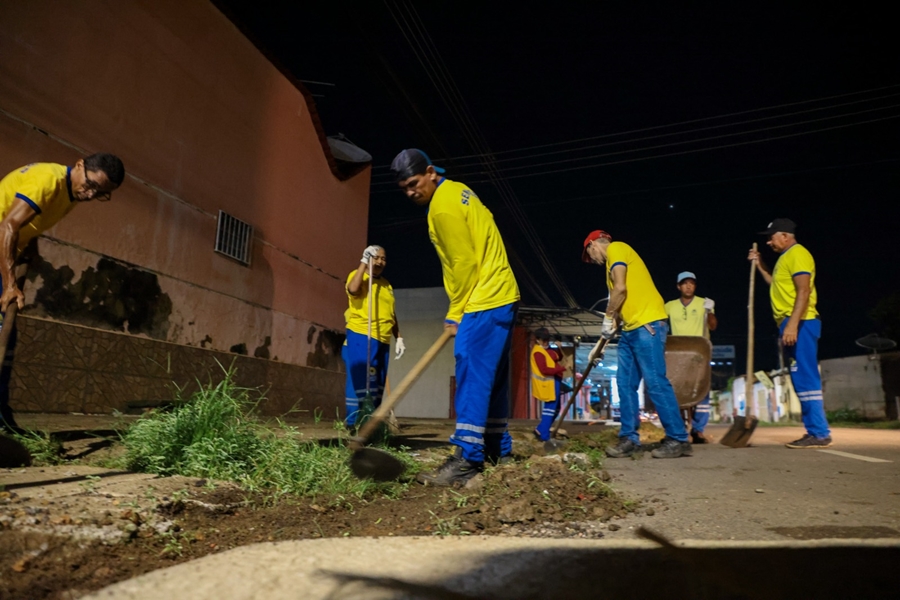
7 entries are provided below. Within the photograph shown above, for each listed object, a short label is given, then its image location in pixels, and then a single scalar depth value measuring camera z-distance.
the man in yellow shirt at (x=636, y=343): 4.86
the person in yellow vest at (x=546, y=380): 7.22
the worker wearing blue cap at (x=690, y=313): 7.32
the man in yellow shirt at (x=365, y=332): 5.88
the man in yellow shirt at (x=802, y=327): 5.23
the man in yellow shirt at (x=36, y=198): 3.36
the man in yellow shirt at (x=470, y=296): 3.22
